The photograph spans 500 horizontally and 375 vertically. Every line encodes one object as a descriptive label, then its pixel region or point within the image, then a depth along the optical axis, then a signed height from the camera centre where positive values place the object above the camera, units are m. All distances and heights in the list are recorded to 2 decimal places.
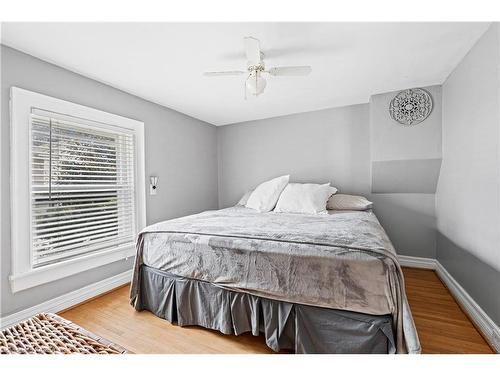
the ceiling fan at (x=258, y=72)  1.78 +0.94
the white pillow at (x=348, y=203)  2.83 -0.20
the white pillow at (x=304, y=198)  2.74 -0.14
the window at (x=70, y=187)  1.87 +0.01
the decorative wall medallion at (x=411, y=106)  2.70 +0.95
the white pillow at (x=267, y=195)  3.03 -0.11
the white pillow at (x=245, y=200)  3.59 -0.20
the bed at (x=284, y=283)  1.27 -0.62
